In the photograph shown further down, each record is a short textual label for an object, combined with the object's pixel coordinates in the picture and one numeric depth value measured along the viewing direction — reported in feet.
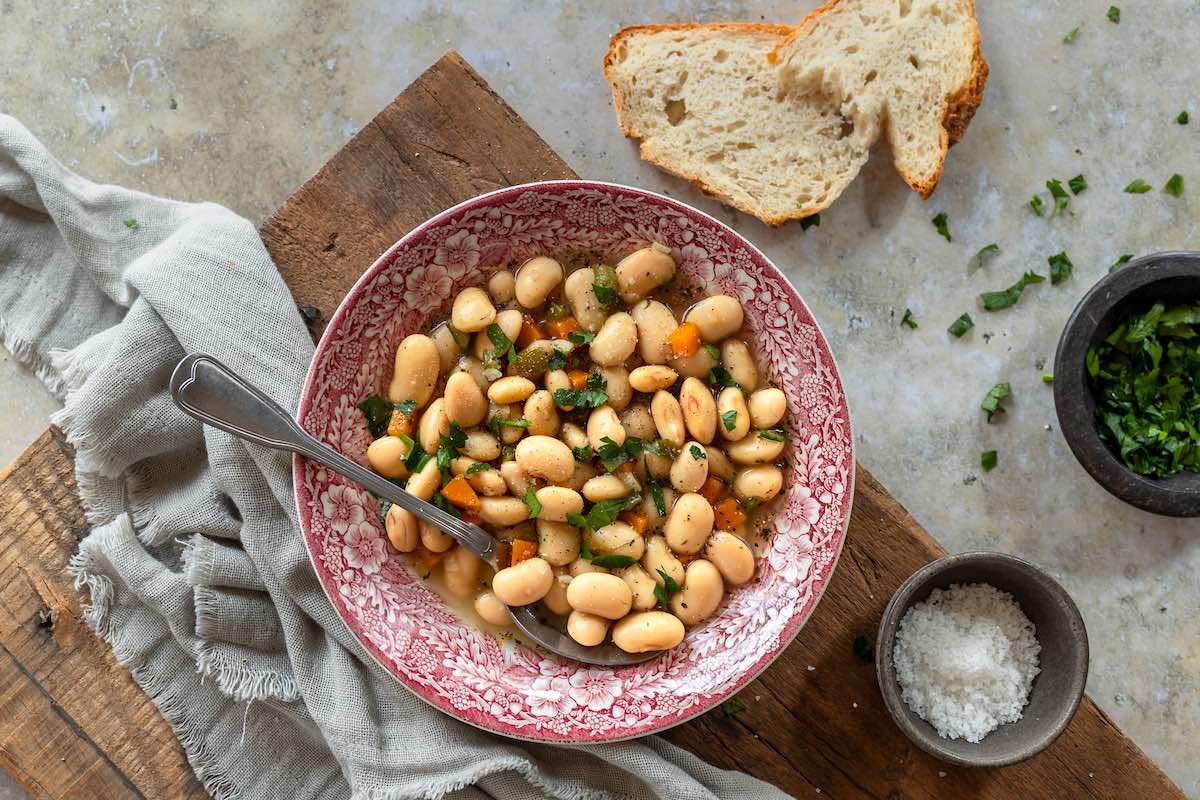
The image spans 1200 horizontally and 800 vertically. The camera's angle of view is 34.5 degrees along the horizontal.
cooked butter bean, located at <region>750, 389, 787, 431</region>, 2.35
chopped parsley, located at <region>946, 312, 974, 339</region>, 2.64
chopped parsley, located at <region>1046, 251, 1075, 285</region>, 2.64
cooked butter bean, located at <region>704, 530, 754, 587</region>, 2.34
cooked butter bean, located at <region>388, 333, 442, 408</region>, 2.35
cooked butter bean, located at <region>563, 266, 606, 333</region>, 2.37
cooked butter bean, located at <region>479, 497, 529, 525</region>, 2.33
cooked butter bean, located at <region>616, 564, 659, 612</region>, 2.34
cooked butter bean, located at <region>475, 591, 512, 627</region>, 2.39
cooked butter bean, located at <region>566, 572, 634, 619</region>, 2.30
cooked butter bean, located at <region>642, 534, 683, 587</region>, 2.35
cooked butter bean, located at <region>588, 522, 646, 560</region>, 2.34
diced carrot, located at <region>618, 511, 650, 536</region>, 2.36
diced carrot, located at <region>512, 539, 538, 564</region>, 2.36
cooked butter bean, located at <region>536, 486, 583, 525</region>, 2.32
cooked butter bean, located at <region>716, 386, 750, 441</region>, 2.34
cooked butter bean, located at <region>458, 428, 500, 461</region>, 2.35
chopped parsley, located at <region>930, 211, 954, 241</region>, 2.65
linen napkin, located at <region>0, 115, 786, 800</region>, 2.42
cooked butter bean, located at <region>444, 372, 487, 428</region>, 2.32
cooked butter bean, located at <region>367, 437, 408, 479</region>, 2.34
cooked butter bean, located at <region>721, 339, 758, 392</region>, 2.38
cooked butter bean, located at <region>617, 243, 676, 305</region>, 2.37
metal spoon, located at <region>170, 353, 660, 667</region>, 2.31
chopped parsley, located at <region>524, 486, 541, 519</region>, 2.33
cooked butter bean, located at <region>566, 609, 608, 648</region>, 2.32
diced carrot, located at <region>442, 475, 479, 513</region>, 2.33
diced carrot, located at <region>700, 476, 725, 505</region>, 2.37
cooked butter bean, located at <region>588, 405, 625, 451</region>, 2.33
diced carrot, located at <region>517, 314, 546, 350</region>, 2.40
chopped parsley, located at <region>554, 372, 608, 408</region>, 2.36
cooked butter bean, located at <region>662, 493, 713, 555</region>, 2.33
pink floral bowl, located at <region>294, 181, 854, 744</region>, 2.33
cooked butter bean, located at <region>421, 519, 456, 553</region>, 2.35
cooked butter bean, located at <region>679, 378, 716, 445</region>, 2.33
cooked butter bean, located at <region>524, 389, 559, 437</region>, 2.35
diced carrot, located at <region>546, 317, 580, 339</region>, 2.41
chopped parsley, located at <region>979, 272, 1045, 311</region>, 2.64
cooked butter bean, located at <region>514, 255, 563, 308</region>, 2.38
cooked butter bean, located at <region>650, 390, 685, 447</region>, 2.34
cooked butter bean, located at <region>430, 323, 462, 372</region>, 2.40
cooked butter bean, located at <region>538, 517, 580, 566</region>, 2.35
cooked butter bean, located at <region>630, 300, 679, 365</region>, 2.36
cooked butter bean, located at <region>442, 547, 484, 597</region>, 2.37
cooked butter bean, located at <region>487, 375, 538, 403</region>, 2.34
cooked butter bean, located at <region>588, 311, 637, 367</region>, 2.35
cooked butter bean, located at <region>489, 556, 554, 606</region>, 2.32
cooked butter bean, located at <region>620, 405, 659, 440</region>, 2.37
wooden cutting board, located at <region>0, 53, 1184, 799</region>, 2.46
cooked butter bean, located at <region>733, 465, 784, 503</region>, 2.36
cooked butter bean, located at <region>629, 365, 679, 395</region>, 2.34
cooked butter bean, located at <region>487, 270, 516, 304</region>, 2.41
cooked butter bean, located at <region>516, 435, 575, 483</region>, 2.32
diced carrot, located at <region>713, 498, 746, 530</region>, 2.39
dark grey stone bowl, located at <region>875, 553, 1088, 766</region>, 2.36
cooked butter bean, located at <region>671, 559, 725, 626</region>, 2.34
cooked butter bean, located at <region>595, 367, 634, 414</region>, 2.36
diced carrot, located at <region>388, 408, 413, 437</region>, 2.37
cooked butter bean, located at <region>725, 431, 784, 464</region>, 2.35
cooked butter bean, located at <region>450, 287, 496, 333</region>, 2.36
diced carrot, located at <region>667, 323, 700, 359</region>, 2.35
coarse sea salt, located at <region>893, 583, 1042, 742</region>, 2.41
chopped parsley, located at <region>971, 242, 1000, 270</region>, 2.65
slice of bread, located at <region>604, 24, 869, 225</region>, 2.61
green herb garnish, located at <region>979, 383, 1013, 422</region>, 2.64
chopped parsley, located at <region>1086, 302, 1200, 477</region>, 2.50
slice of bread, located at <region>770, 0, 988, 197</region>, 2.59
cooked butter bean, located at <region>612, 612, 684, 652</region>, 2.31
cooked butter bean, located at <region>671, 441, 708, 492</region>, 2.33
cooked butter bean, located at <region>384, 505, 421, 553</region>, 2.35
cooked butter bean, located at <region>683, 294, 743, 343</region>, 2.36
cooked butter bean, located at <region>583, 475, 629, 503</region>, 2.33
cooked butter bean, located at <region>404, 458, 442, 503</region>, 2.32
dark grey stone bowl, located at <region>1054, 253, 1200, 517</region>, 2.46
